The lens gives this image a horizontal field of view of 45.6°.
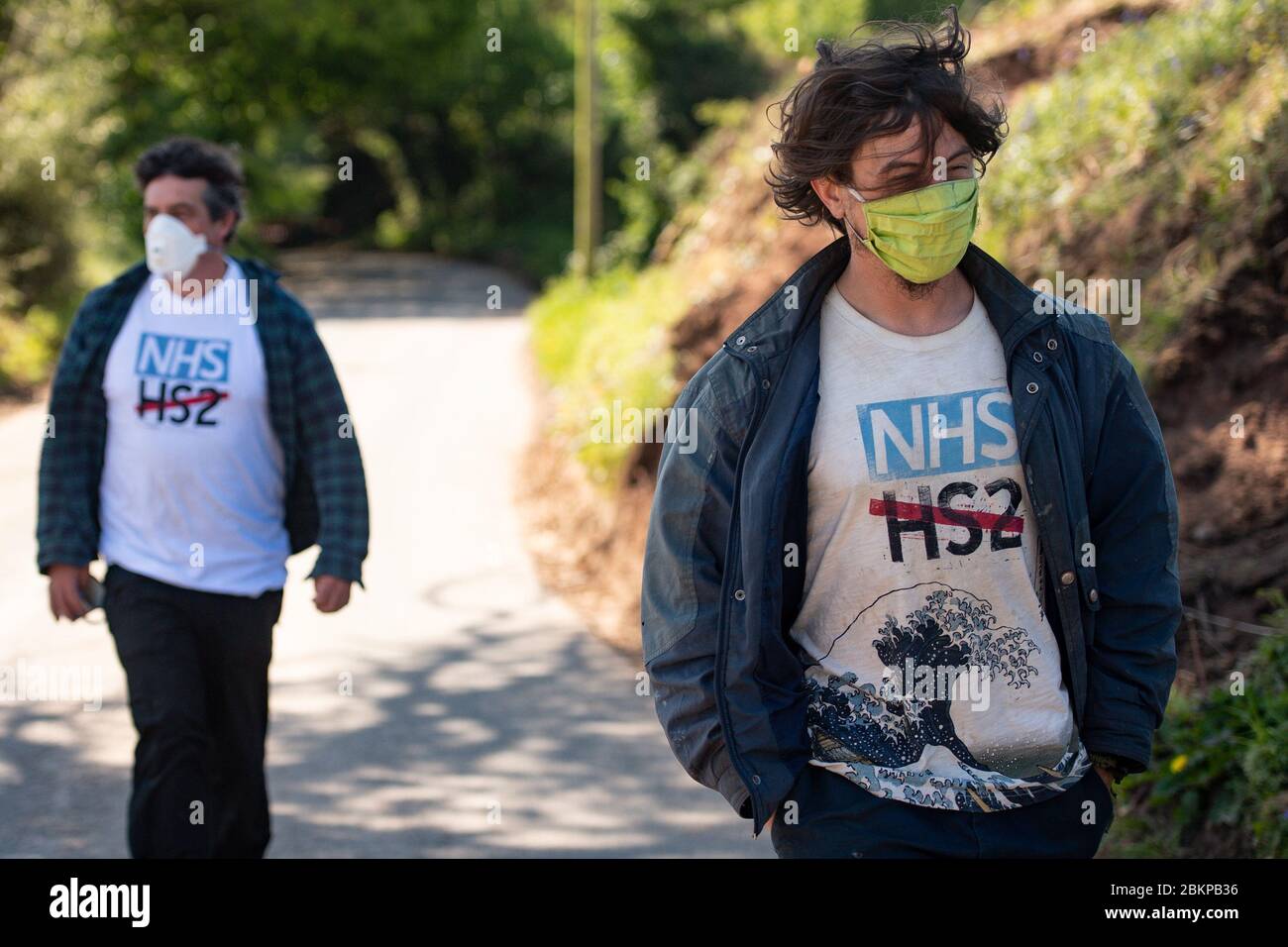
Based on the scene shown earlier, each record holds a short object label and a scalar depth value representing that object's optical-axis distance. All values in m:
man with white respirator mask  4.20
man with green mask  2.58
